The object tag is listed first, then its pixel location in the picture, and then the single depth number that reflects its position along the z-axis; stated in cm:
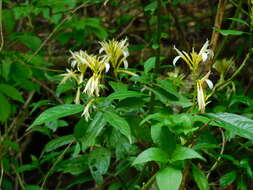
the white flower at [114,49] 149
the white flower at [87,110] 137
